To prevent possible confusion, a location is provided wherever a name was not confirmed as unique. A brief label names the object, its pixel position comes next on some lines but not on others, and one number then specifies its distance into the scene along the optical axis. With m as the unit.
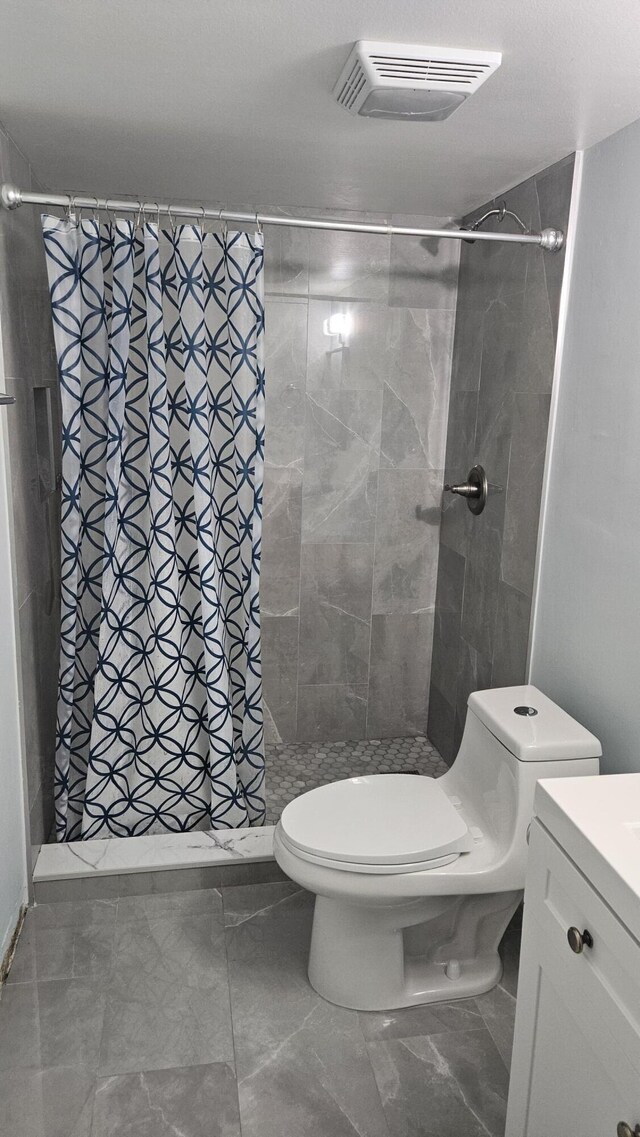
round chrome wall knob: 2.73
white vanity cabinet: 1.07
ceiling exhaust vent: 1.51
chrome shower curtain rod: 1.92
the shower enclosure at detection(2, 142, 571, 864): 2.54
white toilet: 1.84
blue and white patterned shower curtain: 2.18
